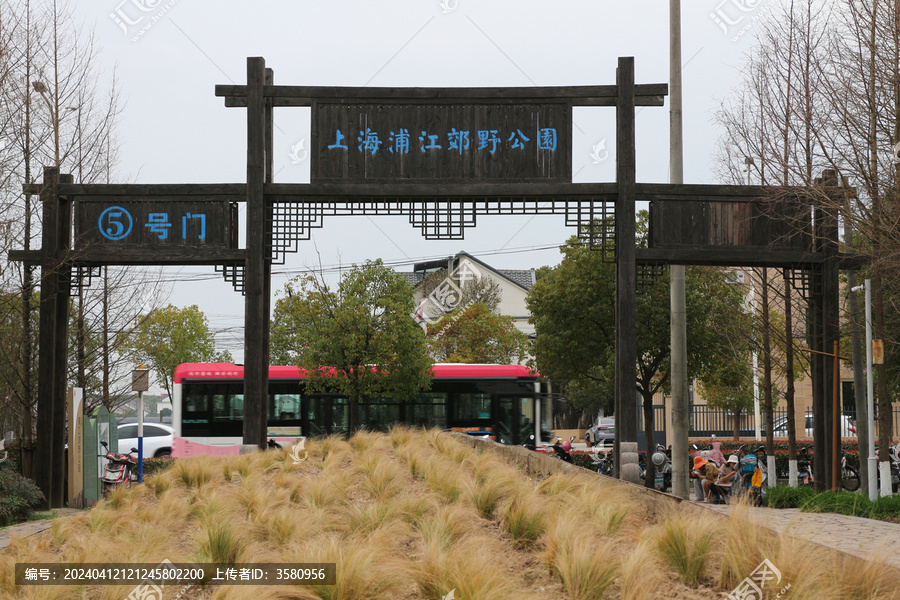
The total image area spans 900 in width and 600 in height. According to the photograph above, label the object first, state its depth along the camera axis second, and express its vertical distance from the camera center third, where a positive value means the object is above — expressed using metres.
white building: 72.18 +7.69
